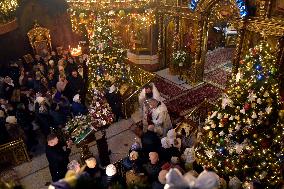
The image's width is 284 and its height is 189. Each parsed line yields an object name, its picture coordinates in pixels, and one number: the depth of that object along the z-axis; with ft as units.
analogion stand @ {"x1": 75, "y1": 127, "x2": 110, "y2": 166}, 31.40
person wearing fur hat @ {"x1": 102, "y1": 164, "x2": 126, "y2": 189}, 26.21
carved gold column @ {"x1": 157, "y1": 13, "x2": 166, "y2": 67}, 53.57
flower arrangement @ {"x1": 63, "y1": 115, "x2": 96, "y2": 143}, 33.41
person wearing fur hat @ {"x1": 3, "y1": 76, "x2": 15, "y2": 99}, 39.83
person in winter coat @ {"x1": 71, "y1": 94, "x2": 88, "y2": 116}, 36.63
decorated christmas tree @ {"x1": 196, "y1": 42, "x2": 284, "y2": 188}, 24.68
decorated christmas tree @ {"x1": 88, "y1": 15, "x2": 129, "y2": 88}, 44.04
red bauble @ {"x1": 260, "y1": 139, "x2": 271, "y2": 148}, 25.45
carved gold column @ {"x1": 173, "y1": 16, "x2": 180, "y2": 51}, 51.83
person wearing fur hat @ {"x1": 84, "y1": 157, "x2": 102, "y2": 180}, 26.16
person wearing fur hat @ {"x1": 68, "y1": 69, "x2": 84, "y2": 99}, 42.04
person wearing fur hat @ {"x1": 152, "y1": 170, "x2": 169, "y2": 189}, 23.30
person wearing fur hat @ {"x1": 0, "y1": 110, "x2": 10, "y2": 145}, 33.67
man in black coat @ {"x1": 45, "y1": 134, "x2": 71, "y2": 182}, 29.27
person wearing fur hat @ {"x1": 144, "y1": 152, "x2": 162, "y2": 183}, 25.89
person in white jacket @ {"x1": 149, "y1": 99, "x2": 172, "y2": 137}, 34.78
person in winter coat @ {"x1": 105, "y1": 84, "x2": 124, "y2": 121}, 40.83
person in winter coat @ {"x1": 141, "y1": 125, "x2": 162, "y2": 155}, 29.17
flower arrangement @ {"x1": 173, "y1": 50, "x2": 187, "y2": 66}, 51.36
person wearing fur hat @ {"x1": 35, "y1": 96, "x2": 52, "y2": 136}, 36.01
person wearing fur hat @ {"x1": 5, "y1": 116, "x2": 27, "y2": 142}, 34.19
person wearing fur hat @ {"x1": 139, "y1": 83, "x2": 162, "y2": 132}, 37.45
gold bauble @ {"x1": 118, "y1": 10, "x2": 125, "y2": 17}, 52.65
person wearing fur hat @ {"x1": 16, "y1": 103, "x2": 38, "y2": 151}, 35.60
